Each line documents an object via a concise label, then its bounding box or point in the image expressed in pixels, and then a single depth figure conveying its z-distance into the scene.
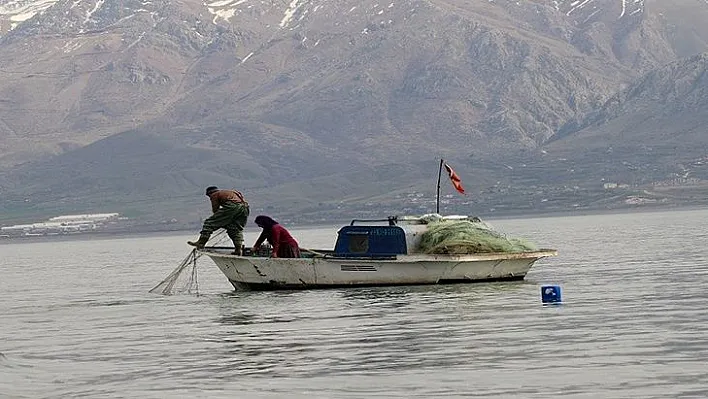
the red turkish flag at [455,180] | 66.58
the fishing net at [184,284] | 63.92
